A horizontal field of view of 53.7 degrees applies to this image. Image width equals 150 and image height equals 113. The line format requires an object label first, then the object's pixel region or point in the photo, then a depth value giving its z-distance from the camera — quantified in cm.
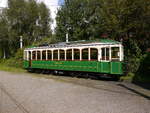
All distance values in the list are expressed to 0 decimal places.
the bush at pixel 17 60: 1969
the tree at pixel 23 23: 2734
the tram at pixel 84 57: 982
